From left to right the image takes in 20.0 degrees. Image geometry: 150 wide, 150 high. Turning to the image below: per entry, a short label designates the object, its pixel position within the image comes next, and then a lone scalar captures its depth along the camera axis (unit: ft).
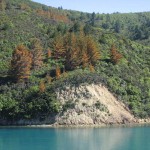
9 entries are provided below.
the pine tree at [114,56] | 463.83
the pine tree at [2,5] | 603.26
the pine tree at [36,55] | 440.86
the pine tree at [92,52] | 444.55
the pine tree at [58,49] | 449.06
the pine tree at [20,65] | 406.62
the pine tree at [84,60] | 429.79
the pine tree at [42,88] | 384.39
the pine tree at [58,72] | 407.40
